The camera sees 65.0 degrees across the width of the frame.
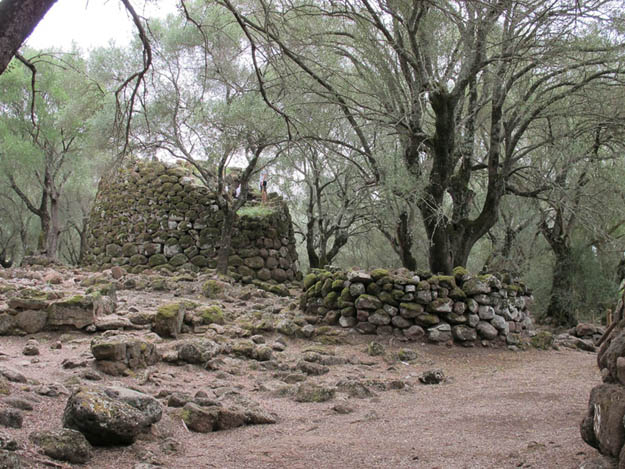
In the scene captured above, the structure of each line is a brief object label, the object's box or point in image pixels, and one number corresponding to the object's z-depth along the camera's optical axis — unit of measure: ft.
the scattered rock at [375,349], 21.53
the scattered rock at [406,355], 21.20
